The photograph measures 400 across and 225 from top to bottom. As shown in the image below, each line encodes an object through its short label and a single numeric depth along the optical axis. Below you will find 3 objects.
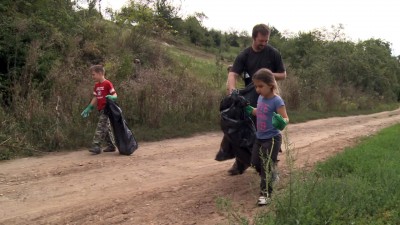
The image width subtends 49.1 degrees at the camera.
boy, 8.63
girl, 5.29
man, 6.09
